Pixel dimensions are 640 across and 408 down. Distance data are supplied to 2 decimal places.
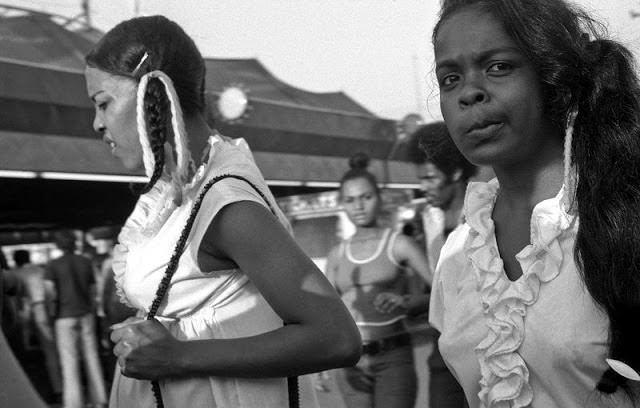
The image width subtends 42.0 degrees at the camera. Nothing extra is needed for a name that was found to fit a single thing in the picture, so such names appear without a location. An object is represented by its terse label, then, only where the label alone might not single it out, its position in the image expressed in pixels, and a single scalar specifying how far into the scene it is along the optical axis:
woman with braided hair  1.50
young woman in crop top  3.57
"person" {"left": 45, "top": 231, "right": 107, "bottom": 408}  6.50
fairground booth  6.74
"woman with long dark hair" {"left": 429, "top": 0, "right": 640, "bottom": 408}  1.24
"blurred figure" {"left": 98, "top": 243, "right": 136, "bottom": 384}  6.55
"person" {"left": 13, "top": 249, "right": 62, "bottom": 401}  7.33
